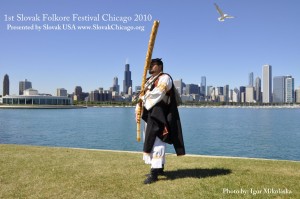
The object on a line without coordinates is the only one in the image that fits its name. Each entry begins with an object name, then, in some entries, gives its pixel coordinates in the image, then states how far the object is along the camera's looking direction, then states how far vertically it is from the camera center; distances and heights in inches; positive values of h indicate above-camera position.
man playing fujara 317.7 -23.0
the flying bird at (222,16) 768.4 +175.4
